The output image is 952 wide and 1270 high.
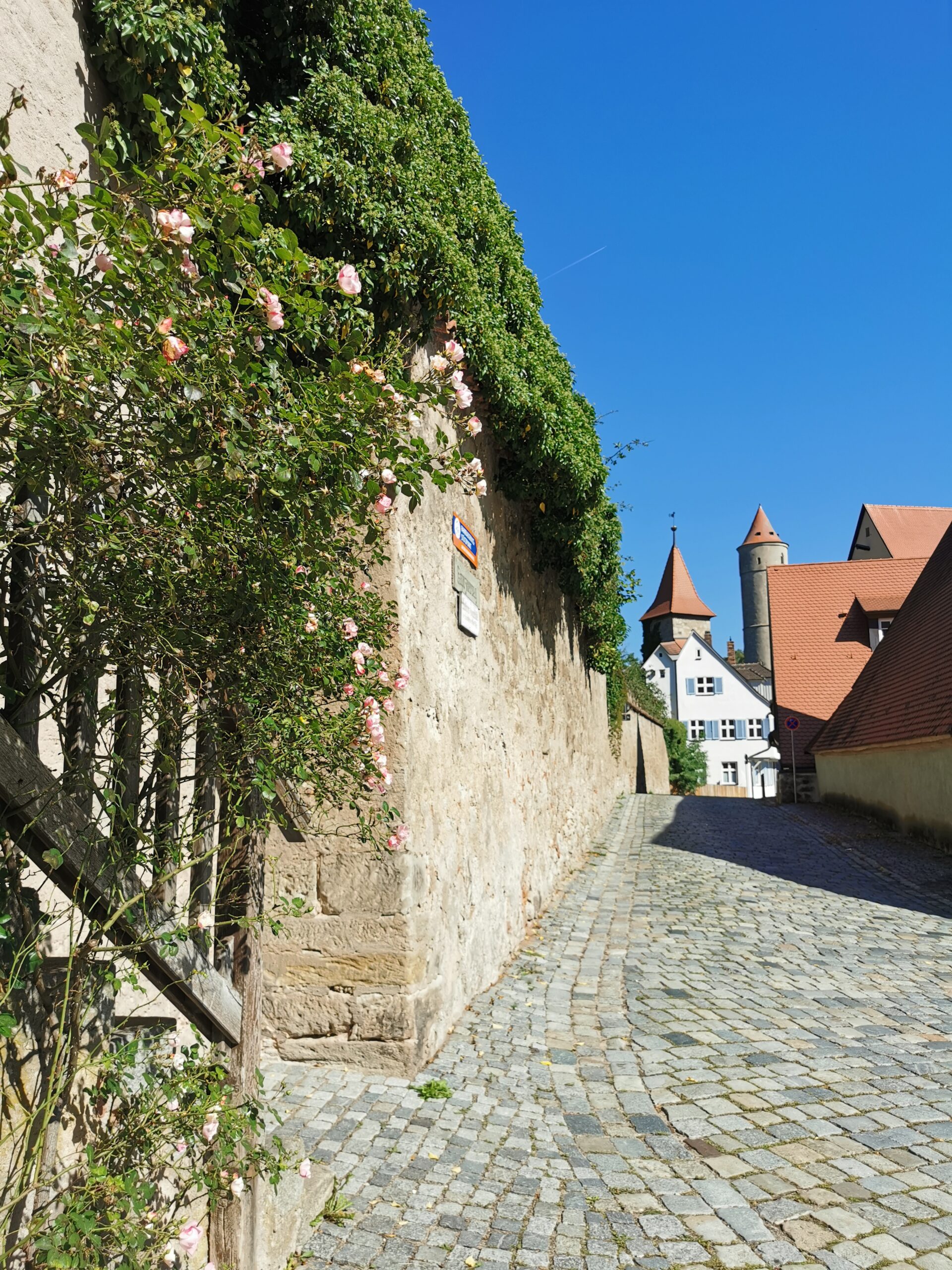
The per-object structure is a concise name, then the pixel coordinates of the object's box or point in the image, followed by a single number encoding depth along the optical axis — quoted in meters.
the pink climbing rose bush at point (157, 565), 1.59
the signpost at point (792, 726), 22.83
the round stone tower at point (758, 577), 72.81
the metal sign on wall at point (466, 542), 5.76
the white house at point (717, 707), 46.44
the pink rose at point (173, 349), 1.56
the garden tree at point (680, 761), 39.34
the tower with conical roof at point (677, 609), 60.47
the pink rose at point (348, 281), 1.82
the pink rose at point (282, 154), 1.80
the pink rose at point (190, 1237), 1.87
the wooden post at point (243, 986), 2.39
